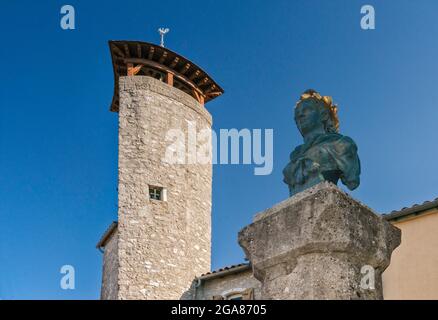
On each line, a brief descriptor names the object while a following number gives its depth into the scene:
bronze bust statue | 3.34
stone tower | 16.27
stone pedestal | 2.83
